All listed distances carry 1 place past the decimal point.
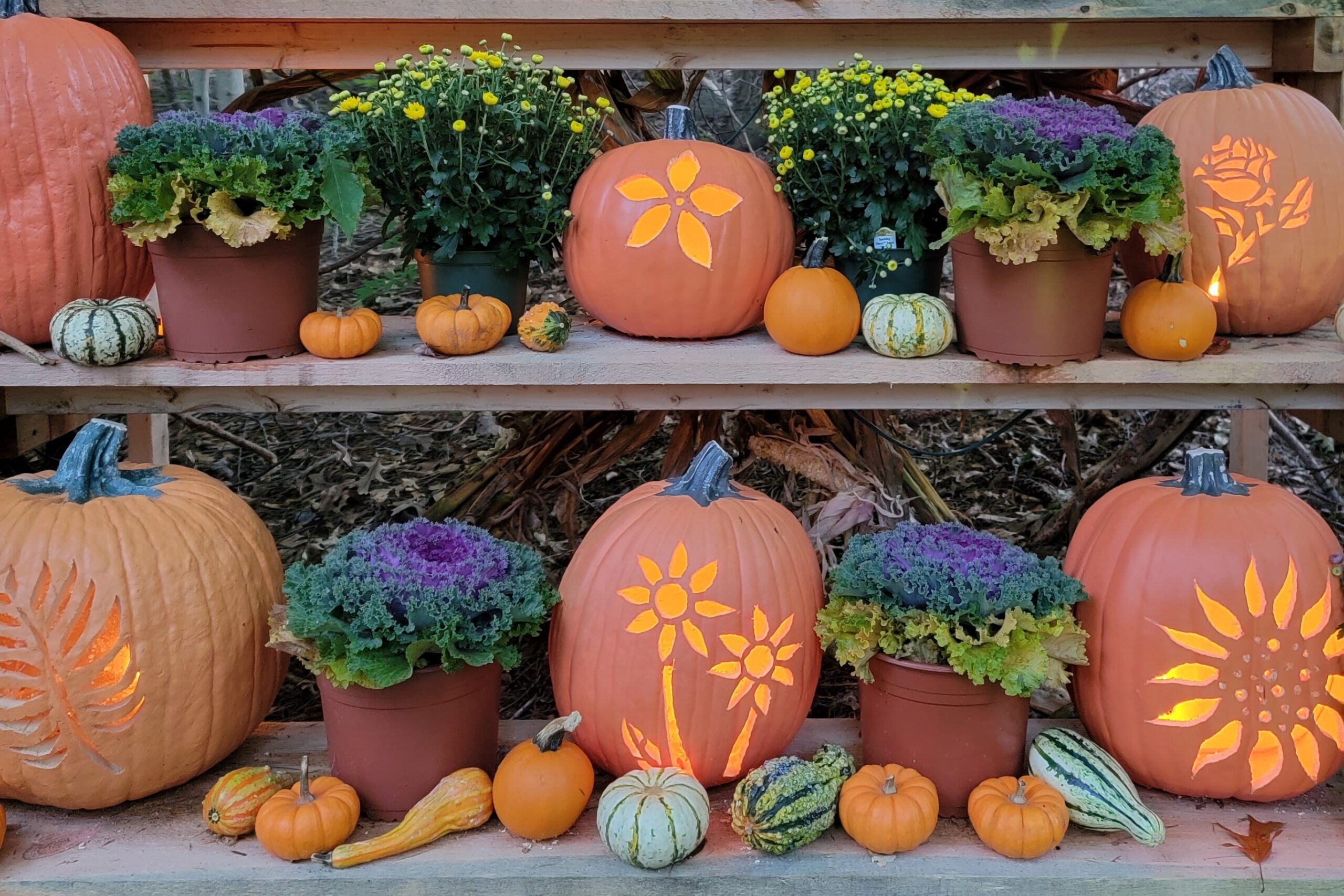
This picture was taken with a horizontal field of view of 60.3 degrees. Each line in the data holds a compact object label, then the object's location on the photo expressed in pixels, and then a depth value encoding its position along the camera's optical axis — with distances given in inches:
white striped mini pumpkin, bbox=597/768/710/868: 81.0
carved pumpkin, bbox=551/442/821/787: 87.7
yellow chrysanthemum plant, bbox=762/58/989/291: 93.1
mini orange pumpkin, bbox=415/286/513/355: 90.7
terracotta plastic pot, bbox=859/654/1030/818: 87.5
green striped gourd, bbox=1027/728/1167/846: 85.4
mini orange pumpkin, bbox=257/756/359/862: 83.0
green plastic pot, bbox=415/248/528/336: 97.5
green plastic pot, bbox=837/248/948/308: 97.1
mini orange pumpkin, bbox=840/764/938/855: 83.3
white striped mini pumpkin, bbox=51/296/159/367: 87.4
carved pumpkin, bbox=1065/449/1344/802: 86.2
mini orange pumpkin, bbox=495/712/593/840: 84.5
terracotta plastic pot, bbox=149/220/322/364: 88.7
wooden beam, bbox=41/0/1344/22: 96.7
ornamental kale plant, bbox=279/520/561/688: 82.3
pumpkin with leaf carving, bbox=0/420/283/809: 84.3
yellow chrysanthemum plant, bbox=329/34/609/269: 92.7
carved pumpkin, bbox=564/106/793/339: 93.6
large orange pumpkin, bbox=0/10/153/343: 89.0
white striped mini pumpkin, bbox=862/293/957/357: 90.5
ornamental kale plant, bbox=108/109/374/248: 85.2
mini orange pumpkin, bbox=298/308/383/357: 91.0
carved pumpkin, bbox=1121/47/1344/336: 92.5
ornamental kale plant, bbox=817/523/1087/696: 84.7
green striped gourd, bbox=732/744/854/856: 83.7
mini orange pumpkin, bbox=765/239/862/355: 90.6
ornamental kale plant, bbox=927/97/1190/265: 82.5
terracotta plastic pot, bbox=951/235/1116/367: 86.8
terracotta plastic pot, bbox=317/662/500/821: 86.4
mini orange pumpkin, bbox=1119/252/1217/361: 88.4
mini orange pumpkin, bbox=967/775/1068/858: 83.2
